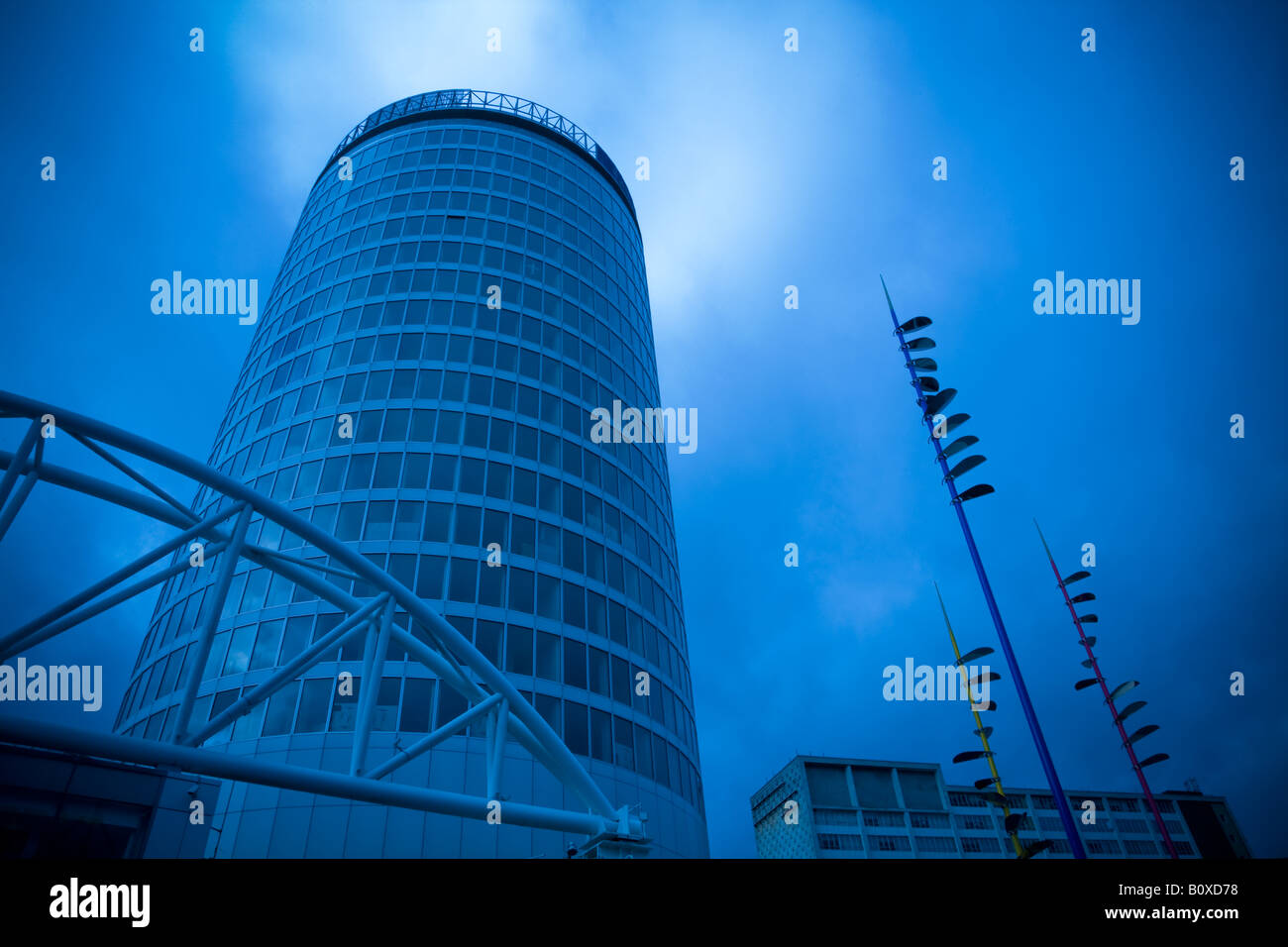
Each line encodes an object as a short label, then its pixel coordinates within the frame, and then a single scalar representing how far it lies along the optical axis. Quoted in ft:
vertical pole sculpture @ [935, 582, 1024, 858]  93.50
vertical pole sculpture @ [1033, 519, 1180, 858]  91.02
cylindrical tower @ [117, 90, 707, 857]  99.86
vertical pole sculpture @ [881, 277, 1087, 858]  50.18
